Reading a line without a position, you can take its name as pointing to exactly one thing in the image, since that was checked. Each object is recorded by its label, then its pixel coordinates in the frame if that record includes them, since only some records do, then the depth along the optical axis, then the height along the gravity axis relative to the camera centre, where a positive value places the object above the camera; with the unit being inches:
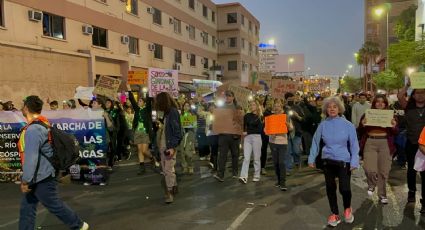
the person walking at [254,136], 343.0 -29.5
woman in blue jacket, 221.0 -29.6
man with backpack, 180.7 -29.2
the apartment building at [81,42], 688.4 +142.0
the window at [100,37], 923.7 +157.1
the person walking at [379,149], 259.4 -31.9
